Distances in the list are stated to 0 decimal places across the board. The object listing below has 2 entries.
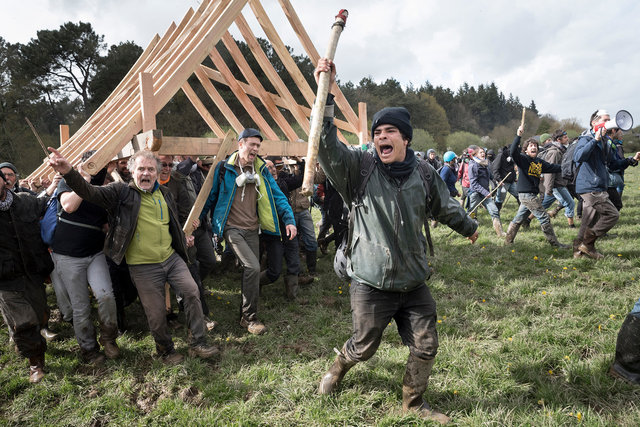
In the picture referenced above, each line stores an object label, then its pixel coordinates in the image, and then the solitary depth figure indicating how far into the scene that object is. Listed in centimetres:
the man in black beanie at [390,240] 242
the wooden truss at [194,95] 398
